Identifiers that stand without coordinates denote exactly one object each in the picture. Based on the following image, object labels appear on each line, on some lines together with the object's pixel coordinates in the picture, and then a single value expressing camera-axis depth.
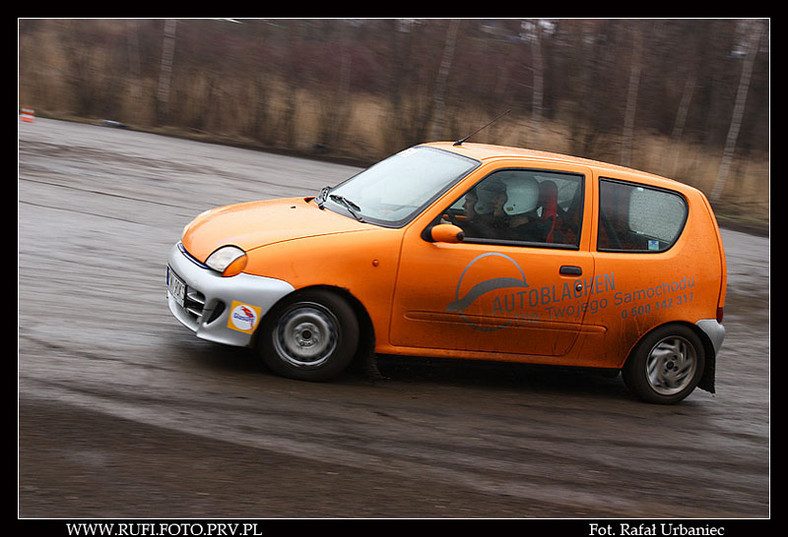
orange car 6.54
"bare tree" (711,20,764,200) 25.94
